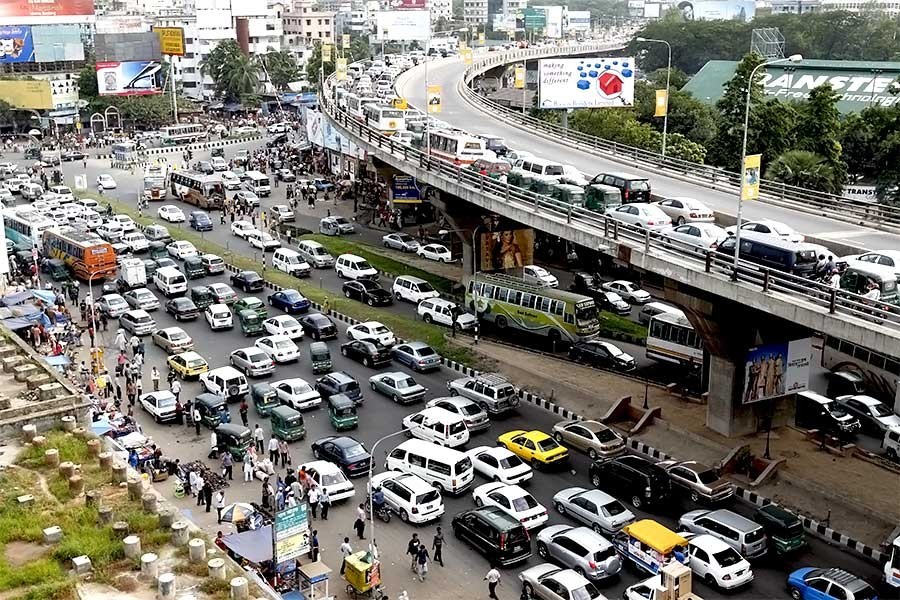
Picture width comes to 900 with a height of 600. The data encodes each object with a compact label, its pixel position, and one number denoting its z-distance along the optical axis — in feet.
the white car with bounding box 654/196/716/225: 125.70
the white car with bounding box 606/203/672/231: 119.09
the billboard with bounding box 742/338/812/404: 107.65
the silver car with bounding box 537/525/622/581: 84.17
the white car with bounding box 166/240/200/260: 193.06
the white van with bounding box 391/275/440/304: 167.43
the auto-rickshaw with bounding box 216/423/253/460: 108.99
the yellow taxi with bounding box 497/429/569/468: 106.74
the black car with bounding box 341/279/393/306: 166.50
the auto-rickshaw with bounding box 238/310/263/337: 151.43
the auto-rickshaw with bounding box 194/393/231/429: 117.19
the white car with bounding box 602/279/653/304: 168.96
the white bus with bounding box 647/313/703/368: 130.52
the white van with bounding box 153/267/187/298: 171.63
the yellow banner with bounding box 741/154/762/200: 88.99
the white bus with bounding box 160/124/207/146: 362.74
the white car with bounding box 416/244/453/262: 197.84
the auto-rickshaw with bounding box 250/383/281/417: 120.98
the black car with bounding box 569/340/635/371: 134.82
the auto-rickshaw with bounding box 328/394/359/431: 116.16
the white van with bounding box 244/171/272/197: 271.02
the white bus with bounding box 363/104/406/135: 201.98
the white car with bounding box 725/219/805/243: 106.83
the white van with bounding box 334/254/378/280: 180.04
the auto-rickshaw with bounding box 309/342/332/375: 135.95
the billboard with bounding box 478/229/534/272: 164.04
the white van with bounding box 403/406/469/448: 110.93
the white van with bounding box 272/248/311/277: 185.88
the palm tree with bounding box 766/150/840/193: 179.08
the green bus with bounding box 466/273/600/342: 141.79
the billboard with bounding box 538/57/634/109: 209.46
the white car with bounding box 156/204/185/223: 232.32
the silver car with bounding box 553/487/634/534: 92.17
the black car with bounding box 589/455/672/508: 96.89
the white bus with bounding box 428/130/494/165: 162.71
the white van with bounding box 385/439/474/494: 100.42
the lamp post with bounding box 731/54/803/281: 89.03
